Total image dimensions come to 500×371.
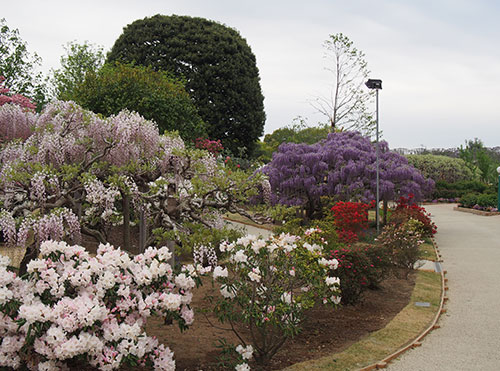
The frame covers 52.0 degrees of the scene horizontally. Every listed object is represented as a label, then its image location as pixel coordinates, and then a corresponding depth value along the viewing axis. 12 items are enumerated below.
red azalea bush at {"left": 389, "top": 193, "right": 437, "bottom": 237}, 14.72
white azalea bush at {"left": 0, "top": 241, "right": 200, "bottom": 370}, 4.09
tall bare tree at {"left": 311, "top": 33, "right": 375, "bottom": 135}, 26.56
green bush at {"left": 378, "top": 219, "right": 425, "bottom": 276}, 10.19
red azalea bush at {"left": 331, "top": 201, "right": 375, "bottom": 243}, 13.34
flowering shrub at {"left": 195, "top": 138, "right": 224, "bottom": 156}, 17.72
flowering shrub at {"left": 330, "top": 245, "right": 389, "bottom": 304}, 7.26
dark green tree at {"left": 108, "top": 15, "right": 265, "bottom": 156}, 27.22
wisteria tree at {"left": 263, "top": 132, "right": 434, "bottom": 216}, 17.19
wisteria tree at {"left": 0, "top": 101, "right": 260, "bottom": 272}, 6.04
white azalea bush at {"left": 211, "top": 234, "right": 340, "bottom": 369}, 5.06
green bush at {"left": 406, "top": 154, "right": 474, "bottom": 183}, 35.94
